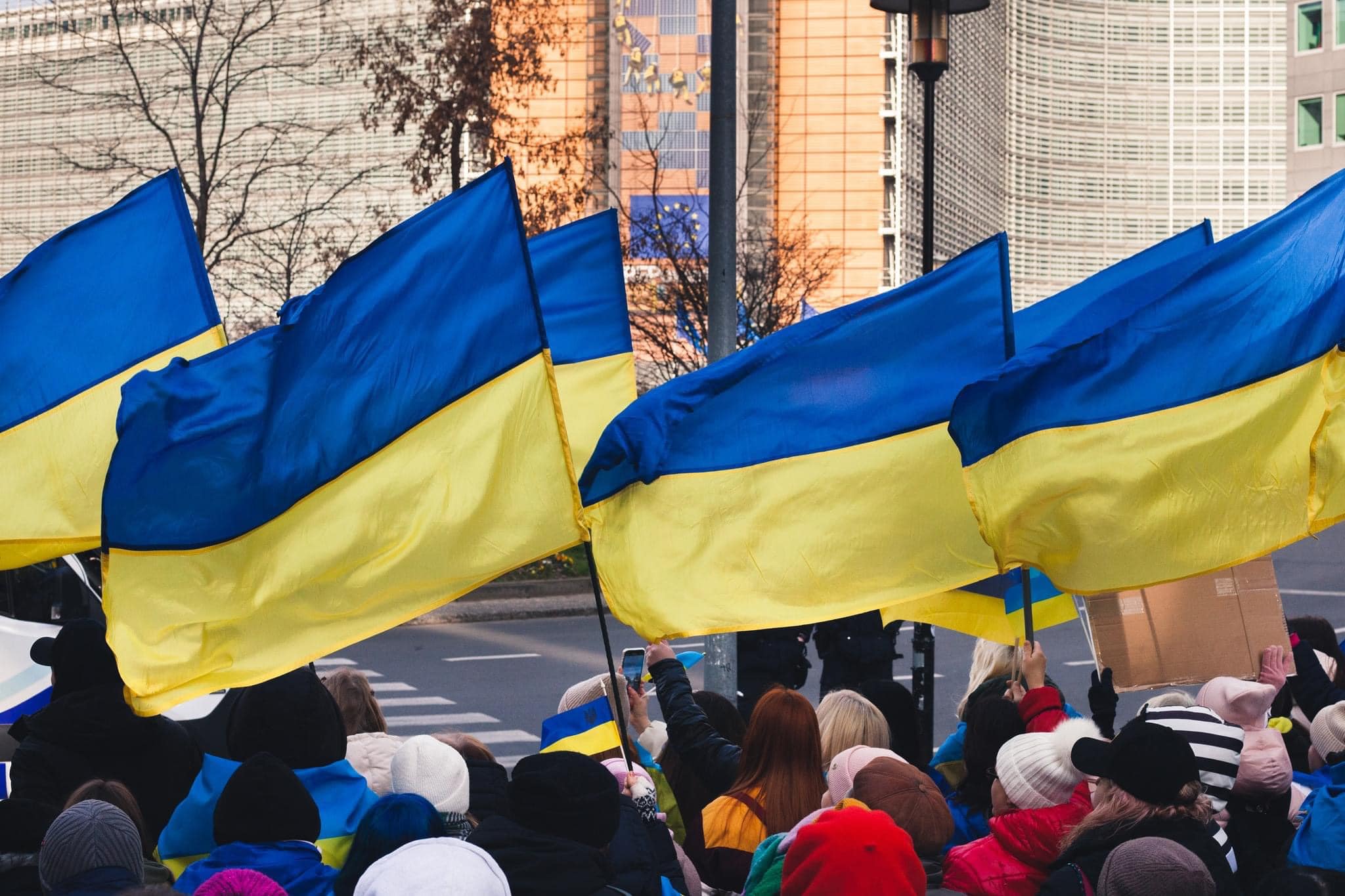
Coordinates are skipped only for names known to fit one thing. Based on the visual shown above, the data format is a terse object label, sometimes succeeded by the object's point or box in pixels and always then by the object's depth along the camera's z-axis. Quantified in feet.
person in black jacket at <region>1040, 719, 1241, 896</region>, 28.55
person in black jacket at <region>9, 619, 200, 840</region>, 37.81
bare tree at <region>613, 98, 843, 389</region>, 177.88
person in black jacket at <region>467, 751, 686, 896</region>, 27.43
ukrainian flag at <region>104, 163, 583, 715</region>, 37.55
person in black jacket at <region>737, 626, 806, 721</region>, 70.13
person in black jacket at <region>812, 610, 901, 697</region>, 69.87
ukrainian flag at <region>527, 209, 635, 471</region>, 51.67
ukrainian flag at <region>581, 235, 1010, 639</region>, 40.55
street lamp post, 58.23
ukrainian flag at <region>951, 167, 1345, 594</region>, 38.45
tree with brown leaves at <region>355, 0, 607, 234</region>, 167.12
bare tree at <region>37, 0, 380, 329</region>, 146.92
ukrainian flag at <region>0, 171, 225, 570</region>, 51.52
